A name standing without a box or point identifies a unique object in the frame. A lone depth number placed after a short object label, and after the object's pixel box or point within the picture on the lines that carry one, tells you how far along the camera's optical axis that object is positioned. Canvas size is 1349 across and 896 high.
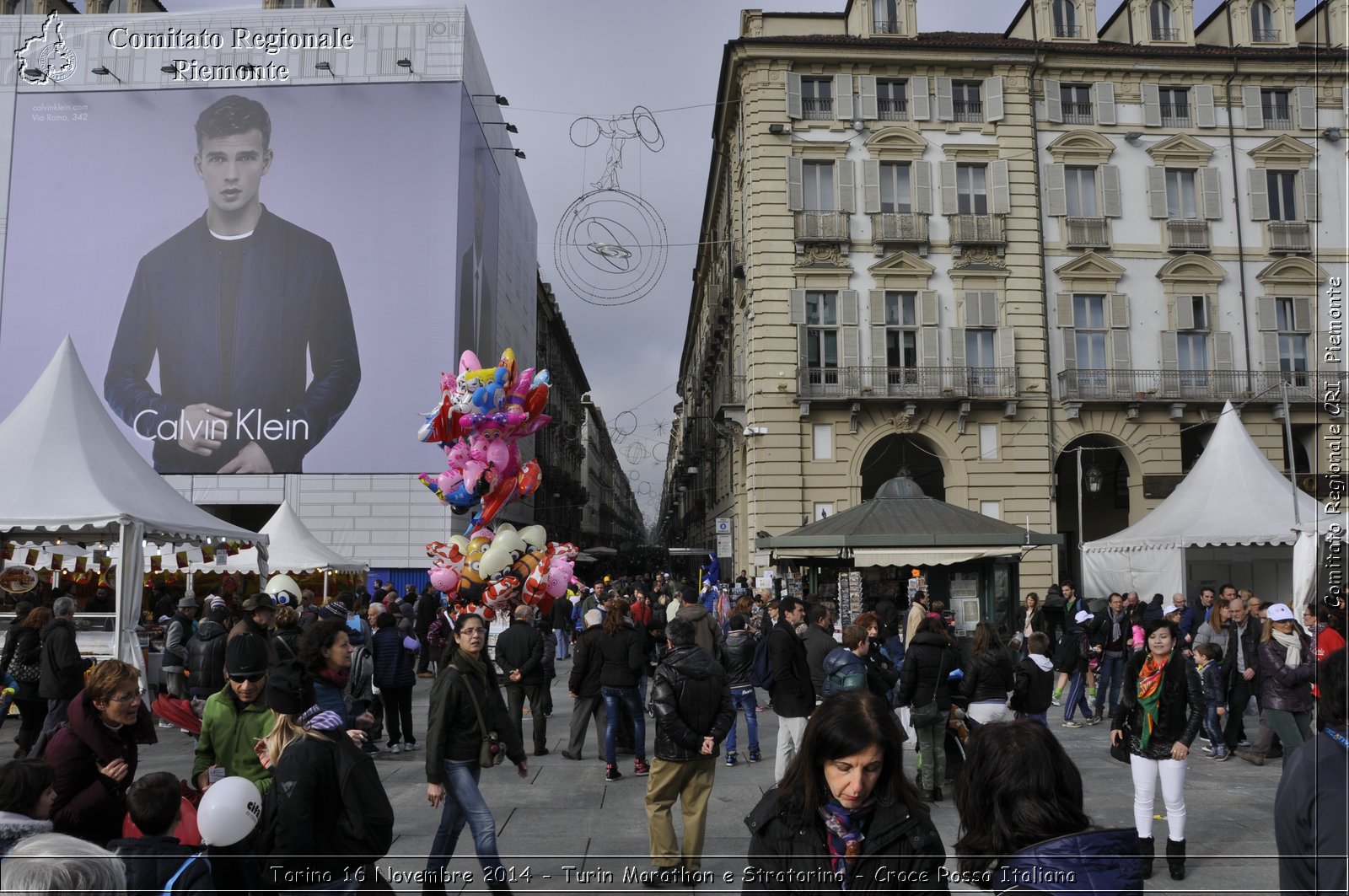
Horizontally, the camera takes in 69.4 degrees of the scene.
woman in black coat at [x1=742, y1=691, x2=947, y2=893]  2.66
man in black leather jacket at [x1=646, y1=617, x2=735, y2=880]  6.31
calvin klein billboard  30.16
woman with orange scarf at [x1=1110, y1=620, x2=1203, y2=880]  6.39
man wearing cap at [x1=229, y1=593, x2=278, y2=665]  9.71
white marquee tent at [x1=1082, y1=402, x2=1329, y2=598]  18.03
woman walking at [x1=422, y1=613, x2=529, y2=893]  5.57
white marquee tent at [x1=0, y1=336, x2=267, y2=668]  13.30
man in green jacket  5.35
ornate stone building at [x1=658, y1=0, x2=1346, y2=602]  28.08
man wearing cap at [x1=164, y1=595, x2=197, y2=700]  12.74
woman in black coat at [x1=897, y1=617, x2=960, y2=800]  8.38
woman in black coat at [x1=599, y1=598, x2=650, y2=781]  10.40
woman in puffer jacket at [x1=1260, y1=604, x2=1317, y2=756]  8.70
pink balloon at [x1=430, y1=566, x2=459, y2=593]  15.81
